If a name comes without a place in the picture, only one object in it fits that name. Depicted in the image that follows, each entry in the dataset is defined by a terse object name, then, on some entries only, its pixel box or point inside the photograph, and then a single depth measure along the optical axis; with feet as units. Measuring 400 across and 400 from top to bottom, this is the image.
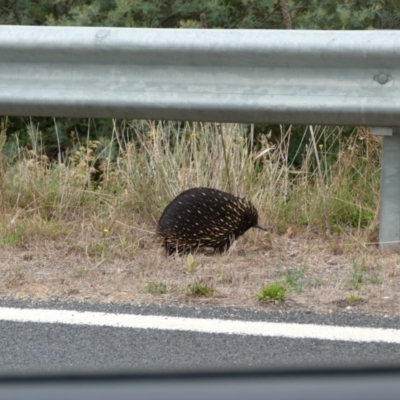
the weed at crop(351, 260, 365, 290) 25.41
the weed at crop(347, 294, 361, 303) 23.99
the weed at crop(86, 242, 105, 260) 29.25
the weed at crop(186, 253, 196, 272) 27.50
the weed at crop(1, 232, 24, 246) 30.17
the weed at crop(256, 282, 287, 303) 24.11
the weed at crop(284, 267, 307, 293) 25.20
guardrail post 29.27
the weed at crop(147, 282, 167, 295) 25.00
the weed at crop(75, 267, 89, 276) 26.89
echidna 31.65
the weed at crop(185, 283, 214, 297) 24.59
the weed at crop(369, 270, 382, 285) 25.71
